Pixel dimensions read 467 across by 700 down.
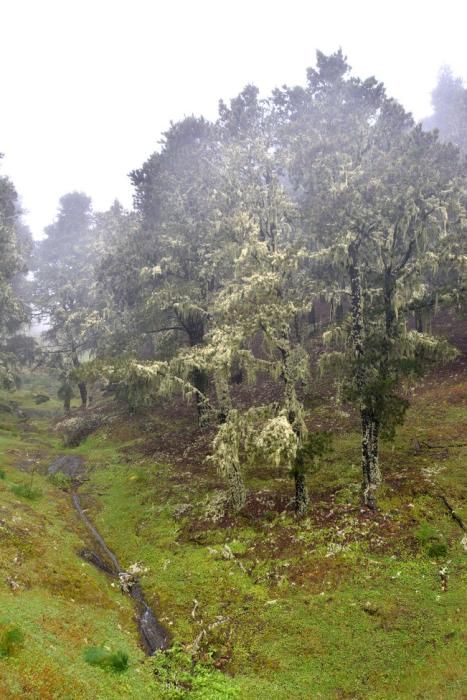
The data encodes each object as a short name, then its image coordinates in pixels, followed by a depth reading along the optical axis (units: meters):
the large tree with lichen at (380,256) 18.06
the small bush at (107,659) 11.64
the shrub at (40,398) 50.72
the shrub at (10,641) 10.42
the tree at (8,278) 41.84
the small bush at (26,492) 22.23
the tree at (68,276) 46.57
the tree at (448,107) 66.25
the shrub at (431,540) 15.30
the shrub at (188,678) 11.85
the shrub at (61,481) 26.66
